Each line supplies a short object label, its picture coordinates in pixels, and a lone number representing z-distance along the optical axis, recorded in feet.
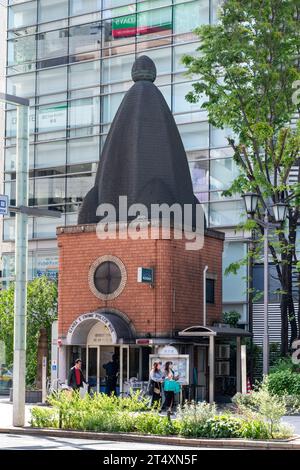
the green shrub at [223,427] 68.28
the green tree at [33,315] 147.13
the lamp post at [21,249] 80.94
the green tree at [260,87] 118.01
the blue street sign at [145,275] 116.83
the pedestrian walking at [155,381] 101.09
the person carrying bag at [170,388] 95.10
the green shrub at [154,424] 70.64
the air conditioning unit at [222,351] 127.54
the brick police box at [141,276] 118.42
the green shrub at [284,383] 107.65
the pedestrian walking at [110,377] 117.22
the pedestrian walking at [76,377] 92.58
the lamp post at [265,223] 100.68
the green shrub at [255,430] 67.36
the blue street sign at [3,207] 77.96
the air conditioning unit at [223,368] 126.52
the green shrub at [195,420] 69.36
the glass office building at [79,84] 168.45
